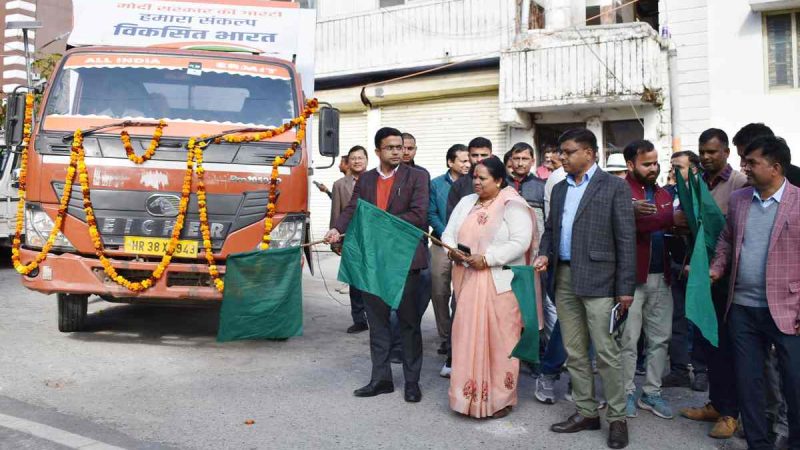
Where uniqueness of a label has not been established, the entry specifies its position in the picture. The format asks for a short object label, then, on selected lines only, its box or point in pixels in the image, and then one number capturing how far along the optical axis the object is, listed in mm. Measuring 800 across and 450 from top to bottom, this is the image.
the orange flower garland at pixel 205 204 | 5648
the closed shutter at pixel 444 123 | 12789
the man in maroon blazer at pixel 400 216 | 4953
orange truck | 5633
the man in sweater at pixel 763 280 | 3611
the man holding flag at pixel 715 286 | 3986
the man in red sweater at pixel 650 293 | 4500
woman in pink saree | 4438
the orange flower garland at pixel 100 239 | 5557
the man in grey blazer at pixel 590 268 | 4078
